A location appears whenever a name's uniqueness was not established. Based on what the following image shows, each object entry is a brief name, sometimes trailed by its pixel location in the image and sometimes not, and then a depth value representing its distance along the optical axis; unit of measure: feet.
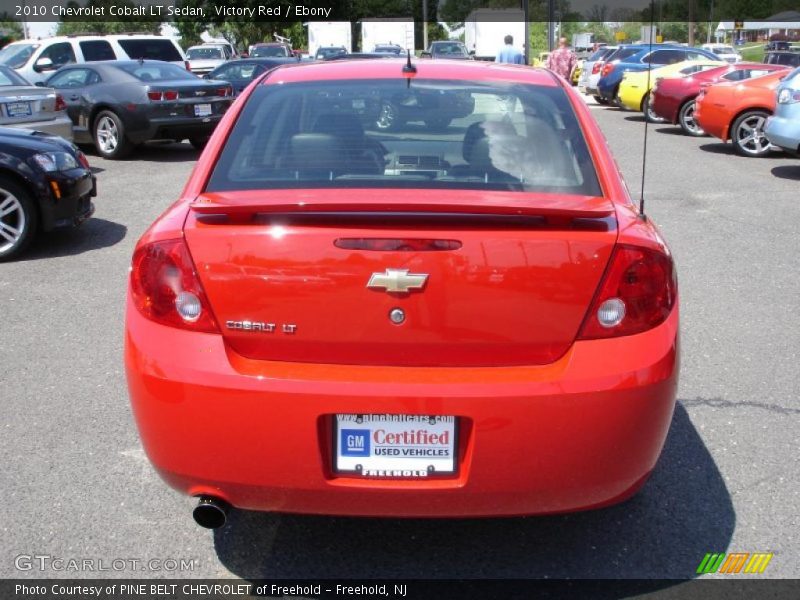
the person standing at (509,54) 62.13
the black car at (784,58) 70.54
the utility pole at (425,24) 211.39
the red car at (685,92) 54.03
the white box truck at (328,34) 174.40
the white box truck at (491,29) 155.74
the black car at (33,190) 24.48
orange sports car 44.65
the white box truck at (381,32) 171.73
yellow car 59.47
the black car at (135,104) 44.98
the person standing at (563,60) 70.59
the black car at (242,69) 66.85
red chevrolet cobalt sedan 8.61
